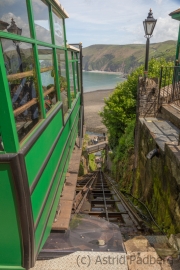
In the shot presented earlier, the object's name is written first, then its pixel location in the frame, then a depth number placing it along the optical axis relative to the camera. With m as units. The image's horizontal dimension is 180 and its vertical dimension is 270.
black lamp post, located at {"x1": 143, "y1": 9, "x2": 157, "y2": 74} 6.09
